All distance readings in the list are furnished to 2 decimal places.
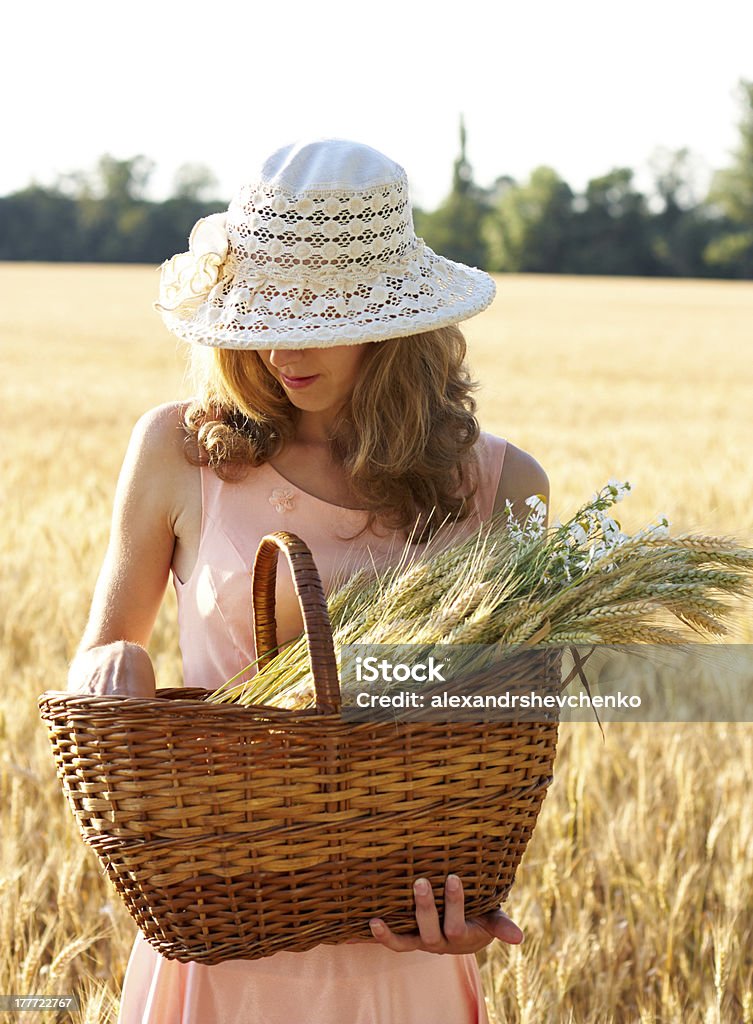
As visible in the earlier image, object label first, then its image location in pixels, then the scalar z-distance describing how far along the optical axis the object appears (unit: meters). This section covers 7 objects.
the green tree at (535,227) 57.09
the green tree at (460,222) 56.41
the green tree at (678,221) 54.94
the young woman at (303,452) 1.58
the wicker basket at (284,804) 1.21
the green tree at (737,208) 52.62
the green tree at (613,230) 56.22
